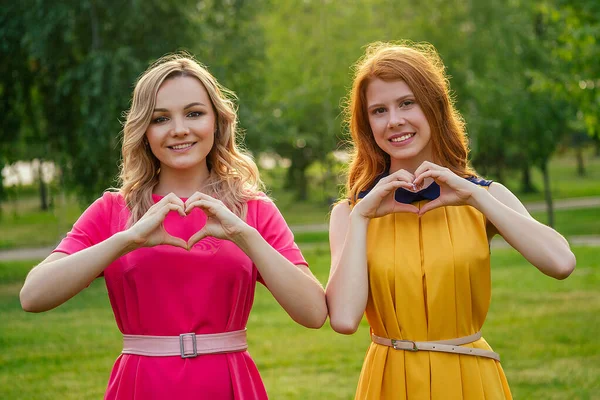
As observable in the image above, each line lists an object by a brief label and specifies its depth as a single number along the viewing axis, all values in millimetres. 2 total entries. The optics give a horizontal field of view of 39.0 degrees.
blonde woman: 3178
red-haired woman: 3340
